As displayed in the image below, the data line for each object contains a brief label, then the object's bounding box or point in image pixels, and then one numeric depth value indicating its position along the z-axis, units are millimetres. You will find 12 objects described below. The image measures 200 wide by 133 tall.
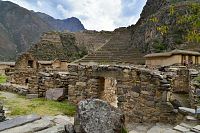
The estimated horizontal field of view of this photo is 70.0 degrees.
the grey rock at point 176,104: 3917
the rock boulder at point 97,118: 2298
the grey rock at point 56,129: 2521
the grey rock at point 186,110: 3335
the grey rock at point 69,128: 2434
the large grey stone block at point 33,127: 2568
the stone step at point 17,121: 2709
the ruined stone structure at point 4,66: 16818
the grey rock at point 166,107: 3884
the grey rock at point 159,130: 3386
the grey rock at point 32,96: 5657
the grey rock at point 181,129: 2977
